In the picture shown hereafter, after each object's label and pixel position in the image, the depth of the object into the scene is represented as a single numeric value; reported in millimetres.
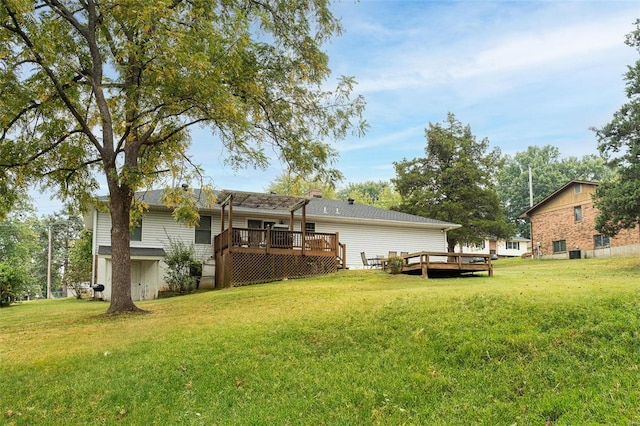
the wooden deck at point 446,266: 16750
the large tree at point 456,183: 33875
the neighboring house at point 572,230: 31922
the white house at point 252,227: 20297
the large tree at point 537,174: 61938
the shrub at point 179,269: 19922
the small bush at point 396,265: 17672
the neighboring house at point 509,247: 53875
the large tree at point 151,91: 10492
